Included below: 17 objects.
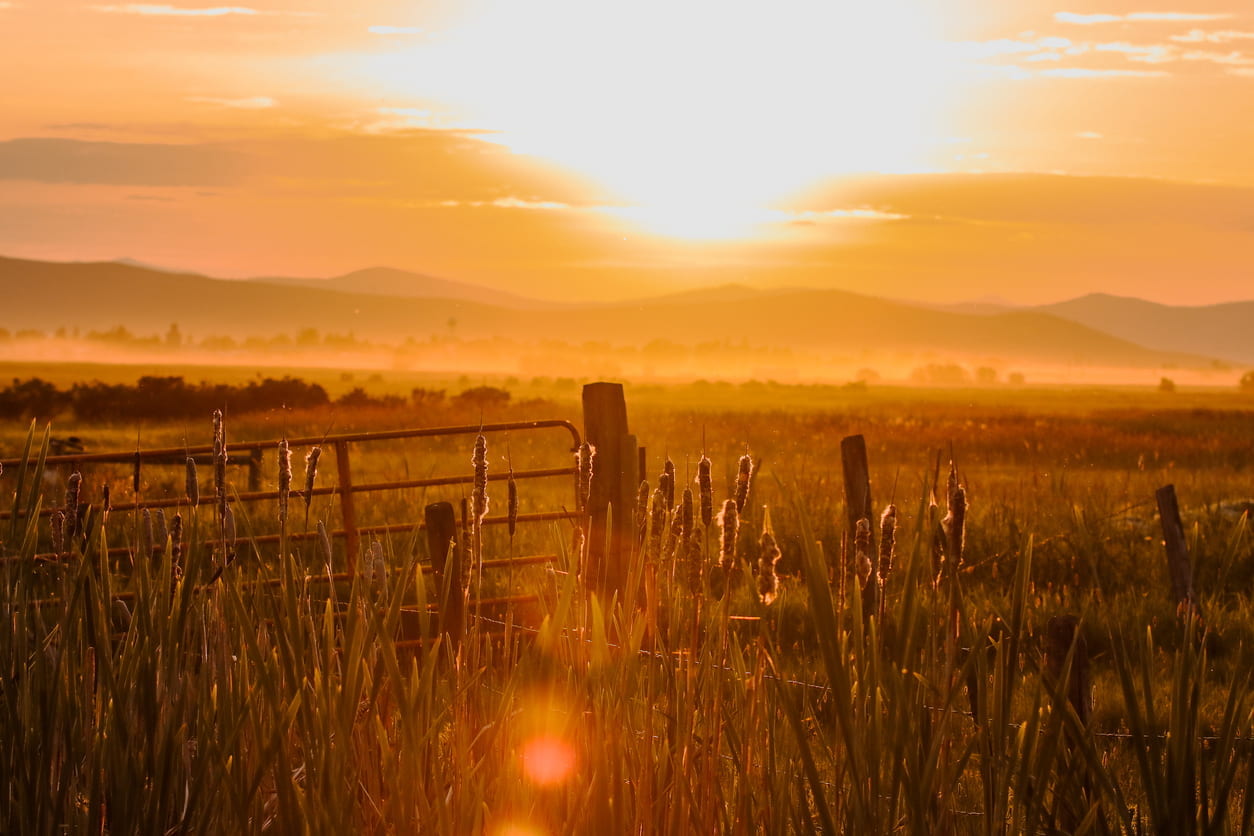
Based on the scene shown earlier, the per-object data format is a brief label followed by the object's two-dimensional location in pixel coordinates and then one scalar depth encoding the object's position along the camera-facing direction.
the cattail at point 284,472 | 5.75
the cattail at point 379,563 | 5.34
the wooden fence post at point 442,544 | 8.51
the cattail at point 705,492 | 5.48
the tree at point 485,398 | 82.26
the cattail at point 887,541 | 5.21
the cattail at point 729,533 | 5.15
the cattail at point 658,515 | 6.01
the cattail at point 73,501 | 6.92
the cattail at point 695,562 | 5.42
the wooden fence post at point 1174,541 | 18.12
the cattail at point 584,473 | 6.74
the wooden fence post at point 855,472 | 13.91
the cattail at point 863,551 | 5.35
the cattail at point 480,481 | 5.72
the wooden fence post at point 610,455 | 13.50
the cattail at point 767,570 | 4.87
